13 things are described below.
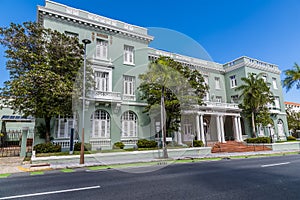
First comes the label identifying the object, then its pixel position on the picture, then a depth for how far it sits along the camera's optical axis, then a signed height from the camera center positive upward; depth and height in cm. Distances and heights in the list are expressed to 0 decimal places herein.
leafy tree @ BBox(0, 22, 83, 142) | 1200 +440
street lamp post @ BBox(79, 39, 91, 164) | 1109 -162
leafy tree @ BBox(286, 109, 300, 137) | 4028 +40
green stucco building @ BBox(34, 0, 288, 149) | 1628 +333
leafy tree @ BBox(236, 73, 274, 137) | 2427 +344
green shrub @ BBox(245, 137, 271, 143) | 2180 -174
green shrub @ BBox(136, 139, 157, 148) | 1598 -137
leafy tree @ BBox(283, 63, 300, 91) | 2612 +686
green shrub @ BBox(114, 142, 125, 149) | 1596 -144
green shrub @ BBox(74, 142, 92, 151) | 1434 -136
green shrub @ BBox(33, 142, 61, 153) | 1283 -125
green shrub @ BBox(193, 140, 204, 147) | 1873 -165
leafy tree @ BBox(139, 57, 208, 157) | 1098 +277
